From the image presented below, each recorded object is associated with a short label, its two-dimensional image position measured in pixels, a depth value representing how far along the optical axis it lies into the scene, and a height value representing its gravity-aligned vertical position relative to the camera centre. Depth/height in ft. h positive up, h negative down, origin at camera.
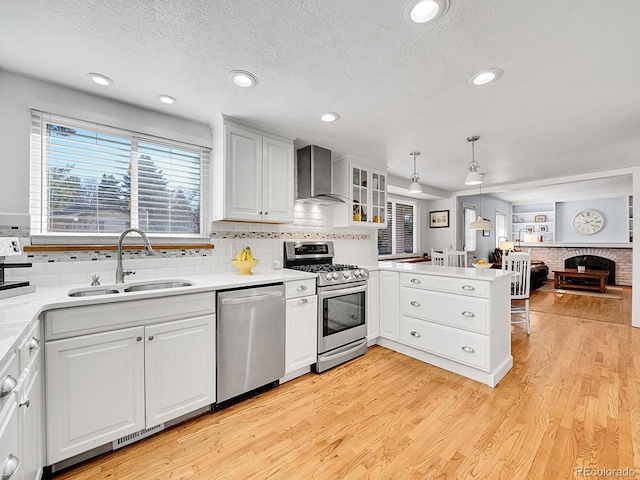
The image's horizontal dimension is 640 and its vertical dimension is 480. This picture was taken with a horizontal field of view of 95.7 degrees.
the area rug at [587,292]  20.20 -3.80
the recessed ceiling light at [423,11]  4.33 +3.57
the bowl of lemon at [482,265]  14.55 -1.24
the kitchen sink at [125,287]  6.28 -1.14
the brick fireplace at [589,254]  23.67 -1.30
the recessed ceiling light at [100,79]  6.33 +3.58
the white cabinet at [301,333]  8.23 -2.73
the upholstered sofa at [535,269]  22.38 -2.33
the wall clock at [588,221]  24.99 +1.69
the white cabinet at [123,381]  4.96 -2.74
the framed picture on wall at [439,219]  20.84 +1.57
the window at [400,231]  18.42 +0.64
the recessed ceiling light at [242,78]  6.25 +3.60
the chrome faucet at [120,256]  6.72 -0.40
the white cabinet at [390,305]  10.50 -2.41
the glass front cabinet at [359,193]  12.08 +2.04
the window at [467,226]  22.03 +1.09
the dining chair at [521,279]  12.85 -1.74
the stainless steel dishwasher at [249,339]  6.89 -2.52
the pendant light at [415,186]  11.65 +2.18
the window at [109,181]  6.79 +1.55
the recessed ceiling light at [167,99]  7.29 +3.59
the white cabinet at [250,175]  8.50 +2.02
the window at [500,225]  27.76 +1.52
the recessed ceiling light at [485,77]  6.09 +3.57
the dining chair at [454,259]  15.46 -1.04
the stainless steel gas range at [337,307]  8.93 -2.20
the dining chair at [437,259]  15.61 -1.12
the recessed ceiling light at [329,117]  8.34 +3.62
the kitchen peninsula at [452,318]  8.23 -2.46
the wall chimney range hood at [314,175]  10.66 +2.42
